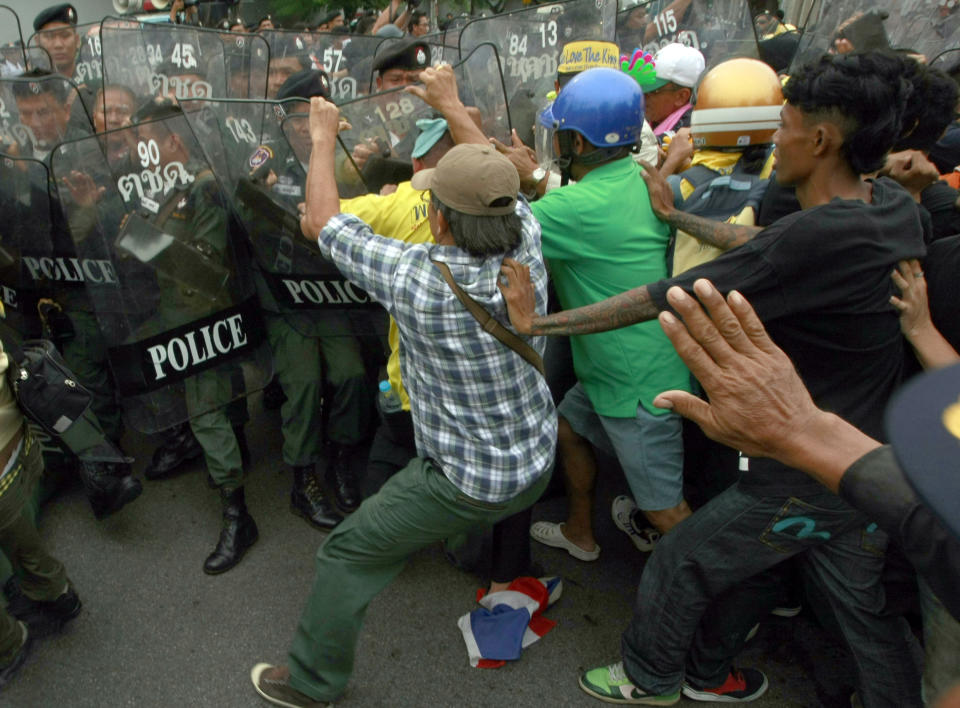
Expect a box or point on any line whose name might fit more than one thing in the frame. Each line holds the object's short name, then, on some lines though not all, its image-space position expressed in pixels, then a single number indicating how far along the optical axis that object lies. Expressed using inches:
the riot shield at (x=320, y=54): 172.6
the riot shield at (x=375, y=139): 98.1
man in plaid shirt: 68.3
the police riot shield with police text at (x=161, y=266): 95.5
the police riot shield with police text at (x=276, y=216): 98.9
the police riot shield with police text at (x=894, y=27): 141.8
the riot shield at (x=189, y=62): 152.3
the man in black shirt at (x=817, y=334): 59.4
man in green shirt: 84.0
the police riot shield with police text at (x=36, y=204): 112.7
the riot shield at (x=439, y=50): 159.0
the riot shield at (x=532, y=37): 145.1
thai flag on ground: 94.2
